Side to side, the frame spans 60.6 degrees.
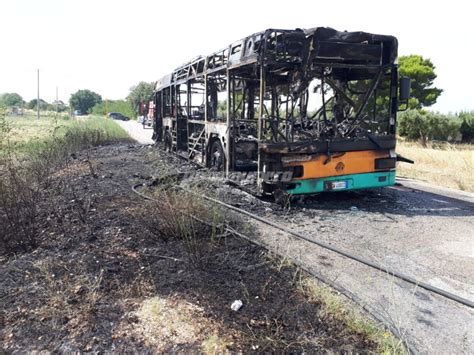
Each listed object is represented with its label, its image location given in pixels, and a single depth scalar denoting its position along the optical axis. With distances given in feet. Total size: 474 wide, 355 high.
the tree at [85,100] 272.27
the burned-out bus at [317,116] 22.07
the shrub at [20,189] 16.54
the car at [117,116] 214.12
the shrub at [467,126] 84.79
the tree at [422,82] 98.62
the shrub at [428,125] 81.56
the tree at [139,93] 222.07
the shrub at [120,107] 247.62
